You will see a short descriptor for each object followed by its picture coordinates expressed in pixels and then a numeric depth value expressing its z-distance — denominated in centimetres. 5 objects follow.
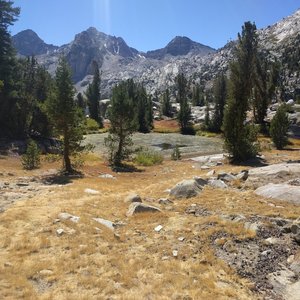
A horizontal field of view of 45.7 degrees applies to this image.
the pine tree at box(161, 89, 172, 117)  14100
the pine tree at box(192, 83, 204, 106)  16450
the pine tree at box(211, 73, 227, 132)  9650
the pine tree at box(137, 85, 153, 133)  10219
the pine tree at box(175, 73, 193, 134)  9944
